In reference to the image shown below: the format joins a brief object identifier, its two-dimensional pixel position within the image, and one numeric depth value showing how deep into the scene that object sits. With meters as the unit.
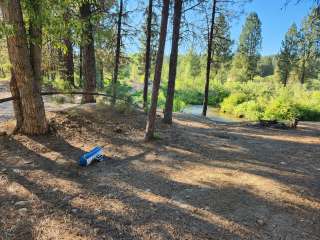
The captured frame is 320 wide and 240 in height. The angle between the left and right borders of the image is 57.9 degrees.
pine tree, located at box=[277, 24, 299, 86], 40.98
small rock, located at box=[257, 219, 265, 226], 3.65
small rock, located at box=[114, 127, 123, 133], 7.85
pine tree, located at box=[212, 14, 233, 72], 14.82
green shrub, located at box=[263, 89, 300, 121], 15.48
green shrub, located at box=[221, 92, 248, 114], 22.50
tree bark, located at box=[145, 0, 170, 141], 6.65
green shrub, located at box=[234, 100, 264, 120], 17.74
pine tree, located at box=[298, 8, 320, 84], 37.09
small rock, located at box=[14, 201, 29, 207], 3.86
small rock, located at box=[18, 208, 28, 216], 3.66
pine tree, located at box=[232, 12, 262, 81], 43.88
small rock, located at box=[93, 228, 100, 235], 3.31
